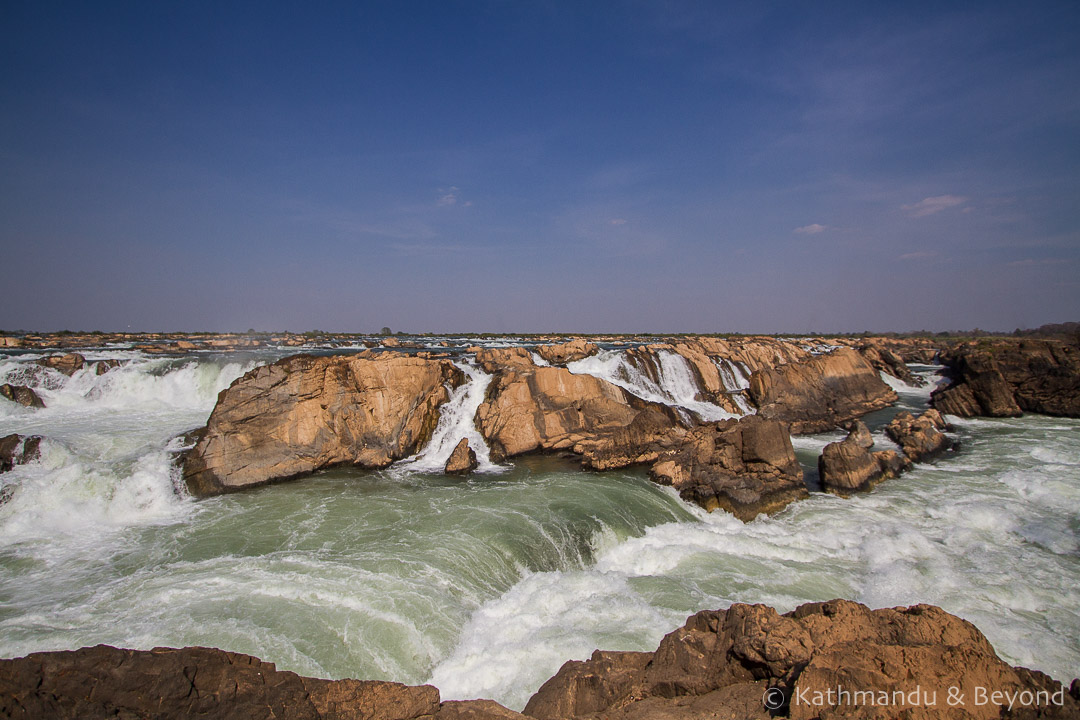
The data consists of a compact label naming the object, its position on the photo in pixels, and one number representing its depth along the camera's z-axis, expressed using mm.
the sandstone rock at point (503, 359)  21828
